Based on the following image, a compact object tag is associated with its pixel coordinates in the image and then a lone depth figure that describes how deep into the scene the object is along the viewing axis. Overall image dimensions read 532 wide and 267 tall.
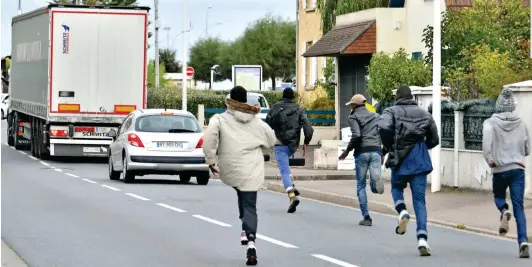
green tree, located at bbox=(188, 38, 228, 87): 131.50
